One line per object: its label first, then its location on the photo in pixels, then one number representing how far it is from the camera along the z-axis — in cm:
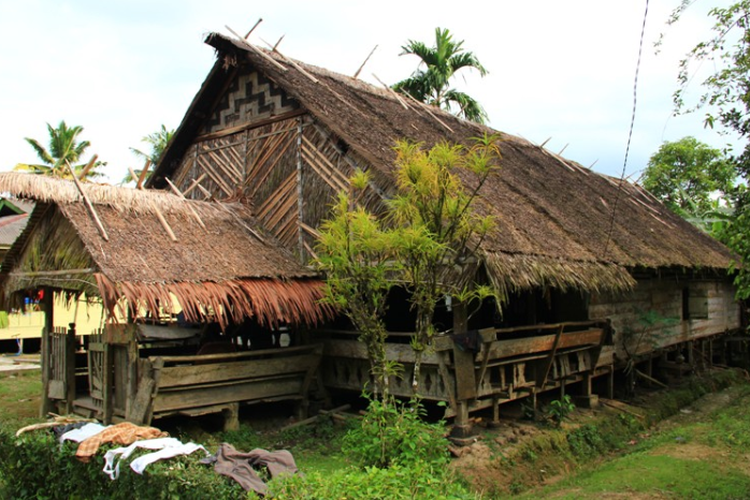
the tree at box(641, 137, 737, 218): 2616
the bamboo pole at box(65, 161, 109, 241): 828
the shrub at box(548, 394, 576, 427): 953
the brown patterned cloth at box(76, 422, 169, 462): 558
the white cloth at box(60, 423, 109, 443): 584
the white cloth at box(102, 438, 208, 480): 498
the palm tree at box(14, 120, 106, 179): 3428
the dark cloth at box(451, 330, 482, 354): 803
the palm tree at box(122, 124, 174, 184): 3052
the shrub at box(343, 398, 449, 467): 582
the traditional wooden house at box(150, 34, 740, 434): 878
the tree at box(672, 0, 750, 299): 667
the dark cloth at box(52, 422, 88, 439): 623
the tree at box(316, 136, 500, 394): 610
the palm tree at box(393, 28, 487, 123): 2364
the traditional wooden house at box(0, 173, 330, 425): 805
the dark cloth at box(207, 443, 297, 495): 455
